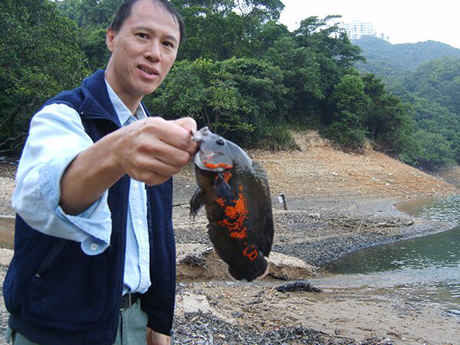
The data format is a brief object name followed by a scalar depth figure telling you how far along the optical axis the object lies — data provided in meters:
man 1.26
